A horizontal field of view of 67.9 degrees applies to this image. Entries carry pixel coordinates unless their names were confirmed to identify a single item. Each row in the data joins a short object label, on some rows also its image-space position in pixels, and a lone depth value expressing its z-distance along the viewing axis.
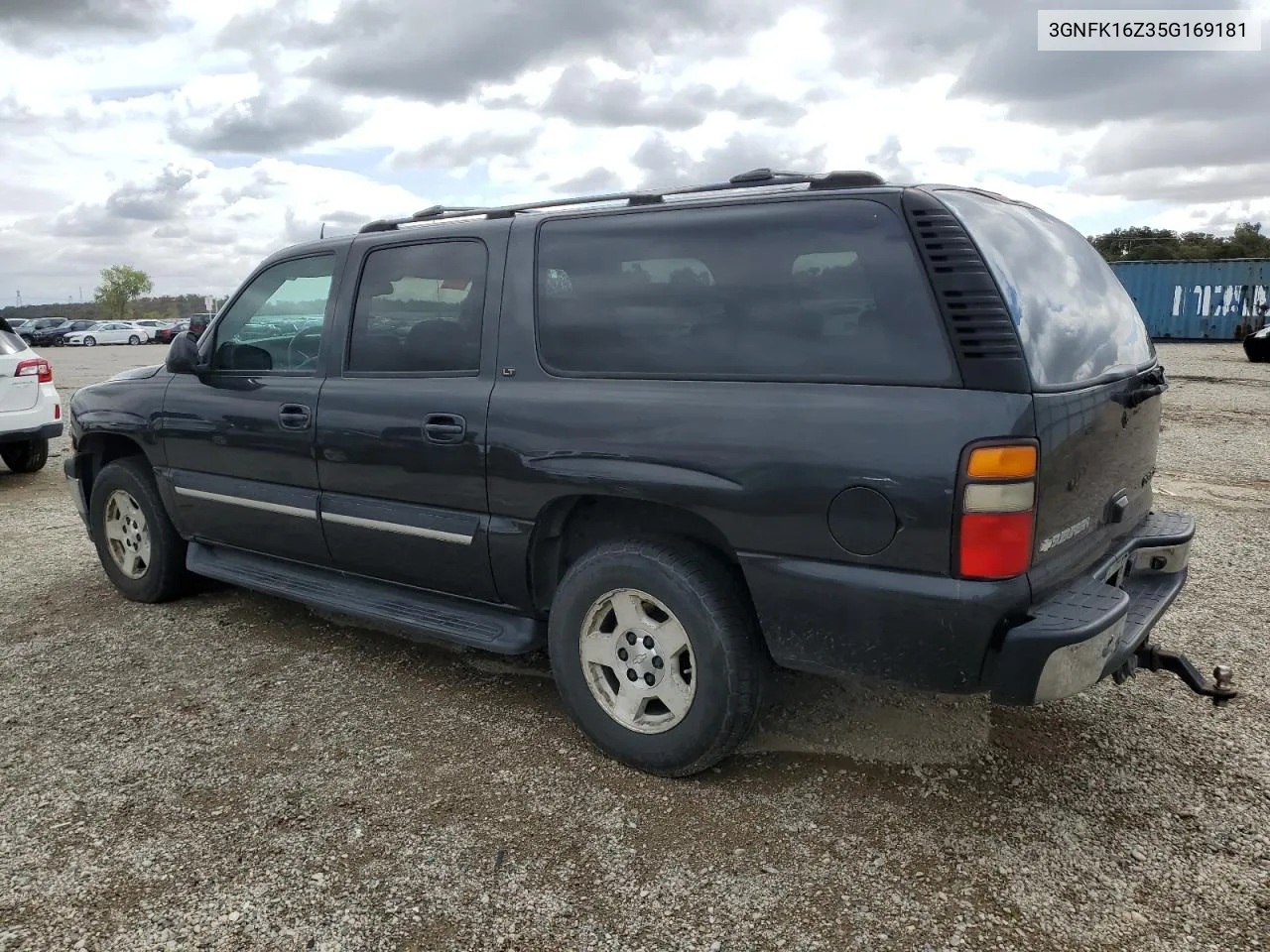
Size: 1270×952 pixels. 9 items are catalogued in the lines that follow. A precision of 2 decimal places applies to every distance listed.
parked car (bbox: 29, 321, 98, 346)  43.43
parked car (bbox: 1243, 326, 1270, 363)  20.36
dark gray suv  2.45
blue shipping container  27.50
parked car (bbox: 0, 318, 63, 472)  8.04
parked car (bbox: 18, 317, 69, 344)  42.58
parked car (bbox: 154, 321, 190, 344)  47.12
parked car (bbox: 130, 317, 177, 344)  47.09
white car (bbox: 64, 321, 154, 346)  43.72
